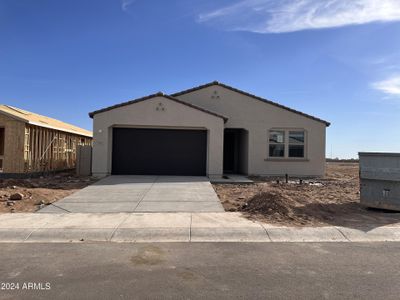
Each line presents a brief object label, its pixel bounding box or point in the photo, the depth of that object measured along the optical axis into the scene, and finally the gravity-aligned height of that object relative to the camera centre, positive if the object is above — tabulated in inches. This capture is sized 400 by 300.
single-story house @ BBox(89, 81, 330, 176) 732.0 +47.2
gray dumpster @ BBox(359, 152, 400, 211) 419.5 -20.5
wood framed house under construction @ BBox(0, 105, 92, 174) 709.3 +20.4
